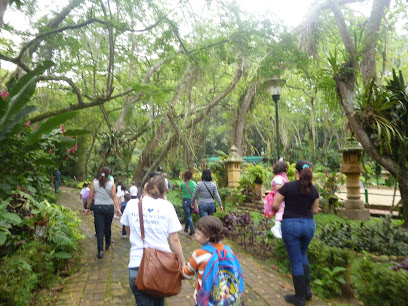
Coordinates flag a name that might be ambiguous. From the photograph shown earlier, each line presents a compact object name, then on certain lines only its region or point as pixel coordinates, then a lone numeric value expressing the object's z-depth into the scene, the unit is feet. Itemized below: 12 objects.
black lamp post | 27.12
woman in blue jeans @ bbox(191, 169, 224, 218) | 19.17
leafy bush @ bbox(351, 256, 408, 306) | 9.11
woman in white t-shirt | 8.09
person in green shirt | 21.92
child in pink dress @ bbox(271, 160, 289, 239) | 12.34
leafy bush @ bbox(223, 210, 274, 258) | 17.73
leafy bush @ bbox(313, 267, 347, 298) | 12.29
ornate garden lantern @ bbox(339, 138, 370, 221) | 28.45
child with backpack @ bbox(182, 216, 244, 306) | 6.52
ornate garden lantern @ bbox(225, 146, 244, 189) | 38.32
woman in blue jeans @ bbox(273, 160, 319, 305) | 10.86
